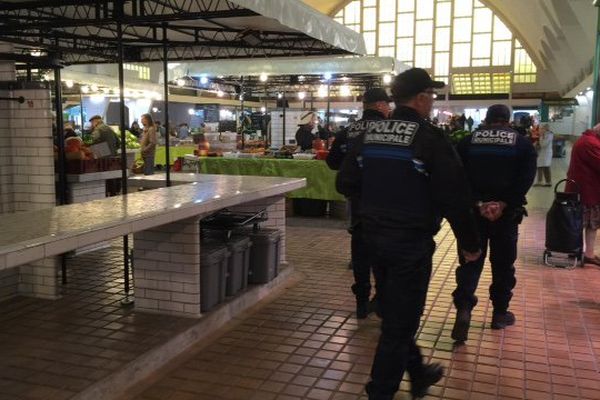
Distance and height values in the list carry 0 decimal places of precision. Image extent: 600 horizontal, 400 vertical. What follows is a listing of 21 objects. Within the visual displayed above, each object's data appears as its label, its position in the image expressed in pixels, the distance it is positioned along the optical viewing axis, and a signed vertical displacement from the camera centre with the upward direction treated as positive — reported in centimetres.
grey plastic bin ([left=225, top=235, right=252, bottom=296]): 515 -111
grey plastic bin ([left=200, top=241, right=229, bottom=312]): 472 -110
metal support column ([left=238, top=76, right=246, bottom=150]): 1471 +77
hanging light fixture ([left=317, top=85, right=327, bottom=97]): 1673 +147
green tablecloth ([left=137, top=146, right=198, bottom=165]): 1745 -42
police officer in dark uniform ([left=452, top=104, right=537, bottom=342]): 440 -36
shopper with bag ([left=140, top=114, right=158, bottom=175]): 1277 -12
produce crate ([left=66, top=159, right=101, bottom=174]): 693 -35
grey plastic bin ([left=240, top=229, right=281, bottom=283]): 558 -110
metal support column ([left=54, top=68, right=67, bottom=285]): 519 -4
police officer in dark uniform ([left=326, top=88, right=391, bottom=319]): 462 -19
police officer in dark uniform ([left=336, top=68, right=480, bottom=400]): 296 -34
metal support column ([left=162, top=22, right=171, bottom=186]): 597 +44
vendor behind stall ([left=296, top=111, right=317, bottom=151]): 1381 +4
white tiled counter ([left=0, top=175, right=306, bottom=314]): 281 -48
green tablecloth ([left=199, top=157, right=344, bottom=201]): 959 -54
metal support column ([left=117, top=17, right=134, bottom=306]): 504 -11
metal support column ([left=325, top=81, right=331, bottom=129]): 1319 +84
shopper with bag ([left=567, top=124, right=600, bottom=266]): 643 -36
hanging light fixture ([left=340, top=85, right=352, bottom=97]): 1750 +156
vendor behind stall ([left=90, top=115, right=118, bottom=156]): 1000 +5
